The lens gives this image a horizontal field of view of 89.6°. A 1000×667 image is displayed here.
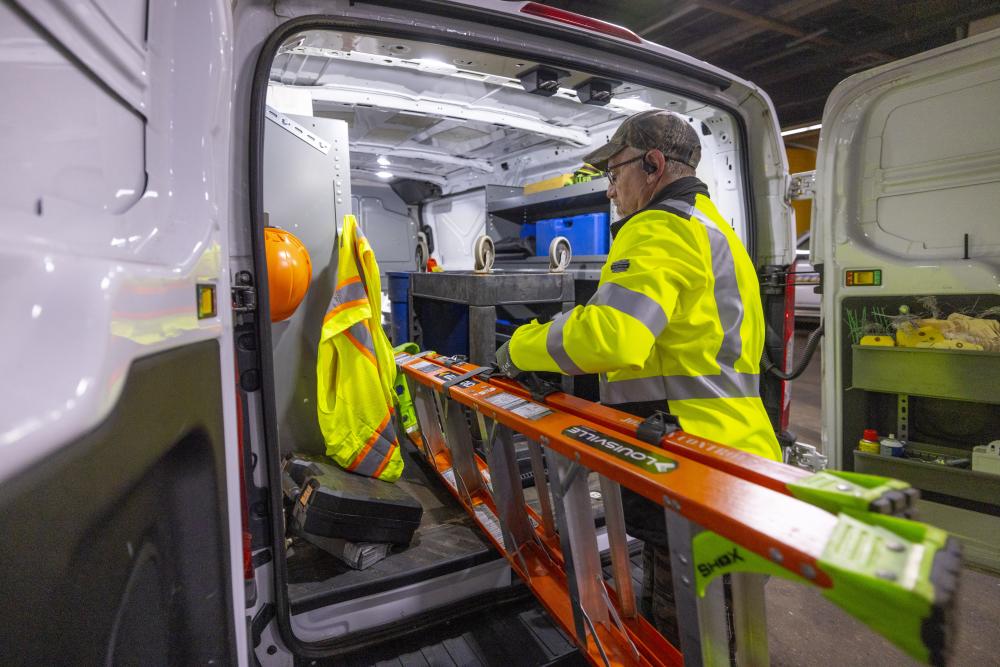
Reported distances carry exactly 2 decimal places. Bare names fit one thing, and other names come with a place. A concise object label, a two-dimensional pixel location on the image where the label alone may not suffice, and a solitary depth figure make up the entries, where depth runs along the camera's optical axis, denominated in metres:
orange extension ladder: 0.74
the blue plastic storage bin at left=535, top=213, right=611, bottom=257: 4.77
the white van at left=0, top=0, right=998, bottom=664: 0.53
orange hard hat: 2.26
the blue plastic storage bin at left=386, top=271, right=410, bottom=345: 4.81
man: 1.49
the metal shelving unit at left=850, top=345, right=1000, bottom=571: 2.58
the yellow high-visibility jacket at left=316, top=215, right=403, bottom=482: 2.66
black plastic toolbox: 2.02
